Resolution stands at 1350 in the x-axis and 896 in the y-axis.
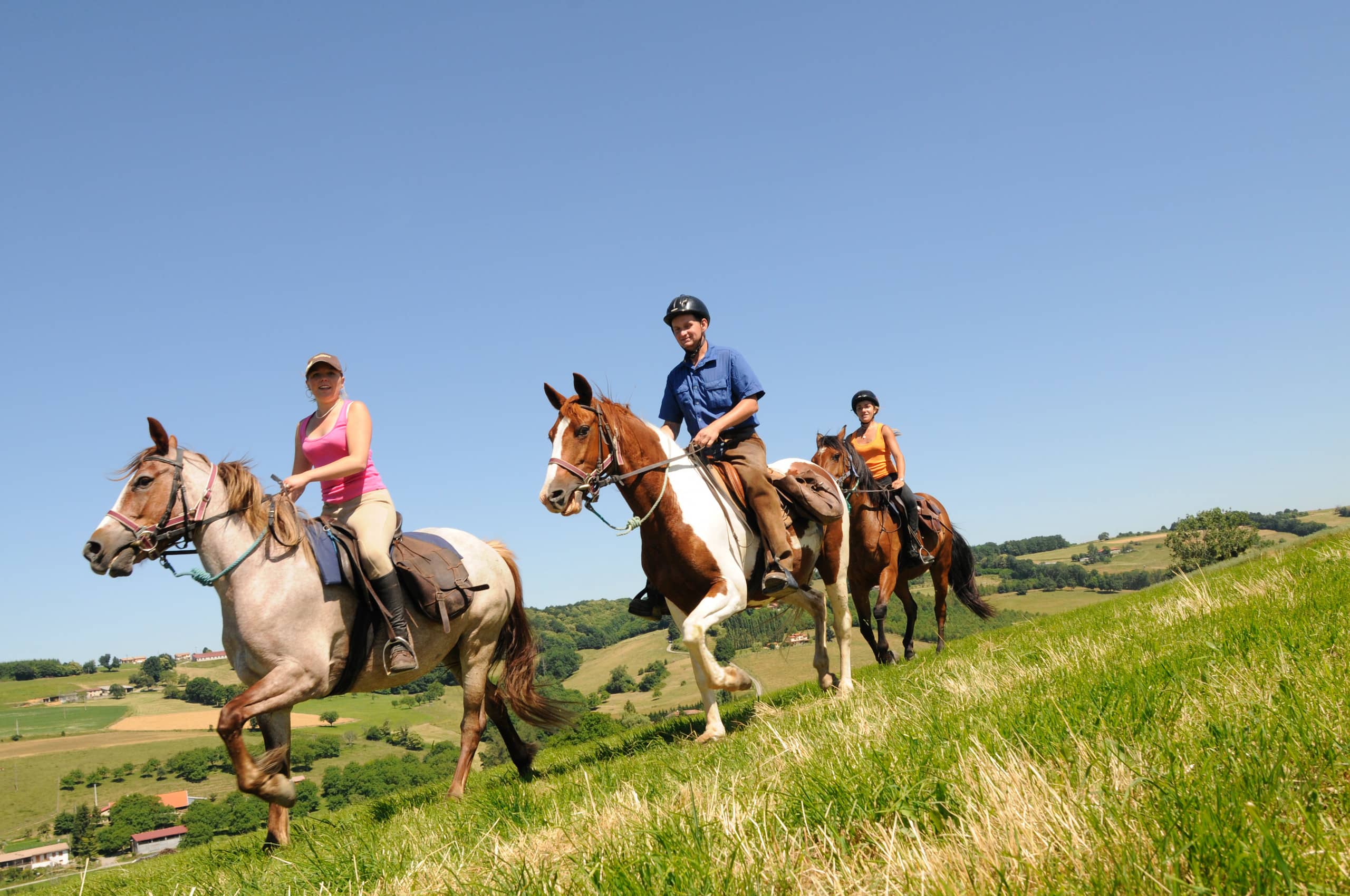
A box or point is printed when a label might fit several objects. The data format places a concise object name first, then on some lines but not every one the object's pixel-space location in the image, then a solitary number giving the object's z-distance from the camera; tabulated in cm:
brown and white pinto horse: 681
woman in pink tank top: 677
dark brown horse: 1208
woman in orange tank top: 1329
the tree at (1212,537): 7444
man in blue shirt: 795
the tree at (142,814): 7594
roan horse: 585
